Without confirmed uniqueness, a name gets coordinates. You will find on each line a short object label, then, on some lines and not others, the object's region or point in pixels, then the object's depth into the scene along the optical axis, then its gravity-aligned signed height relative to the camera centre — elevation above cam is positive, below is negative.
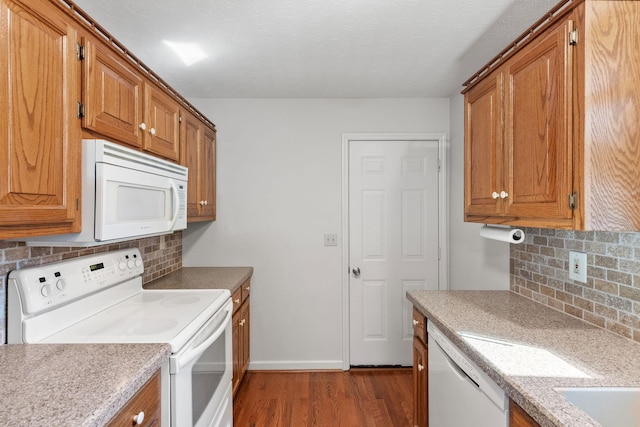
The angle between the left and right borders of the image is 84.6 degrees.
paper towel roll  1.61 -0.07
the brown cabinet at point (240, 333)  2.40 -0.84
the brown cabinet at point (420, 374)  1.83 -0.83
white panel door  3.06 -0.18
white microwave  1.29 +0.09
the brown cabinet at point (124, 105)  1.33 +0.52
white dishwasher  1.13 -0.64
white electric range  1.28 -0.45
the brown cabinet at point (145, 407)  0.98 -0.58
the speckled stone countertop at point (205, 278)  2.27 -0.43
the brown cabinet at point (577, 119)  1.10 +0.35
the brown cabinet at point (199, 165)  2.36 +0.39
